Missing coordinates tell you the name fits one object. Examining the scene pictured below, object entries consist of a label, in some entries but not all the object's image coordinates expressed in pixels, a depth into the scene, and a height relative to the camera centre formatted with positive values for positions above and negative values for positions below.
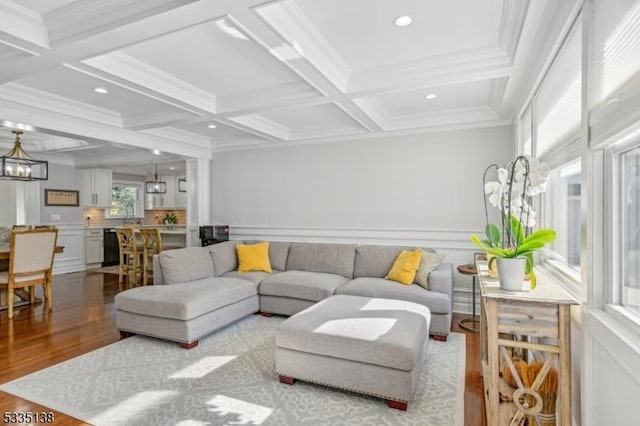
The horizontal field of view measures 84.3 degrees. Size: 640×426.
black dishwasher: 8.28 -0.82
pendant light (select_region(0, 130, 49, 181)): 4.62 +0.62
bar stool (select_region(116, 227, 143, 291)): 6.25 -0.74
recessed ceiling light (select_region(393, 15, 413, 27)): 2.36 +1.31
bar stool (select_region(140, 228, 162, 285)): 6.05 -0.55
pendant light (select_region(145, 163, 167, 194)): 8.30 +0.62
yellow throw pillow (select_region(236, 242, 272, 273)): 4.79 -0.62
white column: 6.21 +0.30
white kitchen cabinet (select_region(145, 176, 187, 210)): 9.59 +0.42
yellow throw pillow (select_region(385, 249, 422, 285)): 3.94 -0.61
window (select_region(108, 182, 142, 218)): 9.37 +0.36
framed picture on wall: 7.29 +0.33
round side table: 3.81 -1.17
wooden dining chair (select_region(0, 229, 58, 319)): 4.38 -0.64
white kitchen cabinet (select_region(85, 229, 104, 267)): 7.91 -0.77
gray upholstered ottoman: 2.28 -0.93
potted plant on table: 1.73 -0.03
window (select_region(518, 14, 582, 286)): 2.02 +0.44
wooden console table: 1.57 -0.58
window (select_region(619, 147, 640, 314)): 1.34 -0.06
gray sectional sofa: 3.40 -0.81
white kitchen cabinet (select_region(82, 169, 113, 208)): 8.00 +0.59
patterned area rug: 2.19 -1.26
